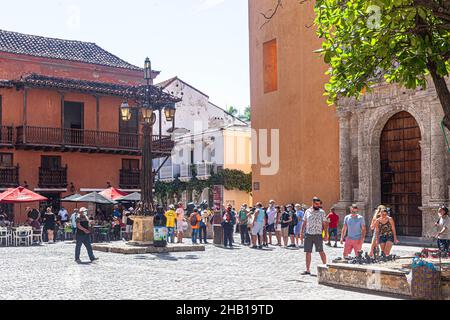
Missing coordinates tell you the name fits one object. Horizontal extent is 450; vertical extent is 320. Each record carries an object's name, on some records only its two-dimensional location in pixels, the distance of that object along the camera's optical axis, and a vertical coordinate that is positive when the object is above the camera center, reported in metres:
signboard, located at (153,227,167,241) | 18.80 -1.34
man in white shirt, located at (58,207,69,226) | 27.97 -1.18
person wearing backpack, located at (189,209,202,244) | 22.65 -1.25
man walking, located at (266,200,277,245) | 22.23 -1.05
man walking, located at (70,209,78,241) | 24.54 -1.30
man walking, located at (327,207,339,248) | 20.85 -1.27
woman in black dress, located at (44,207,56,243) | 24.78 -1.33
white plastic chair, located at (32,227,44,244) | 24.17 -1.80
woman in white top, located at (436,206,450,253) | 13.67 -0.96
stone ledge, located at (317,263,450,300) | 9.85 -1.46
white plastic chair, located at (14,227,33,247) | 23.61 -1.68
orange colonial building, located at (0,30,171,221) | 32.44 +3.23
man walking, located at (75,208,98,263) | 15.94 -1.08
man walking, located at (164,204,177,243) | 23.39 -1.22
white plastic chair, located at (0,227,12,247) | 23.66 -1.72
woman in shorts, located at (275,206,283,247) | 22.06 -1.31
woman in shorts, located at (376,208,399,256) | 13.55 -0.97
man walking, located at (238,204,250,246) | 21.62 -1.31
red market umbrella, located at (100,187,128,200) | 26.99 -0.31
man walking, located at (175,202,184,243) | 22.83 -1.24
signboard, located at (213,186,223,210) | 28.92 -0.32
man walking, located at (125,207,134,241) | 24.59 -1.53
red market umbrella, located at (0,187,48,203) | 24.12 -0.33
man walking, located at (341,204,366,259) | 13.75 -0.98
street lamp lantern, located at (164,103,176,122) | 18.94 +2.08
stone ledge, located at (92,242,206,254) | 18.39 -1.76
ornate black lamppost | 18.92 +1.45
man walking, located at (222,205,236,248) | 21.44 -1.34
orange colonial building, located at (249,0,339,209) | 26.58 +3.21
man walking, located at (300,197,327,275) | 12.91 -0.86
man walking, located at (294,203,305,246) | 22.23 -1.21
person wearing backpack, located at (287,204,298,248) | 21.32 -1.30
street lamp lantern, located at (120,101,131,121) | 18.96 +2.15
